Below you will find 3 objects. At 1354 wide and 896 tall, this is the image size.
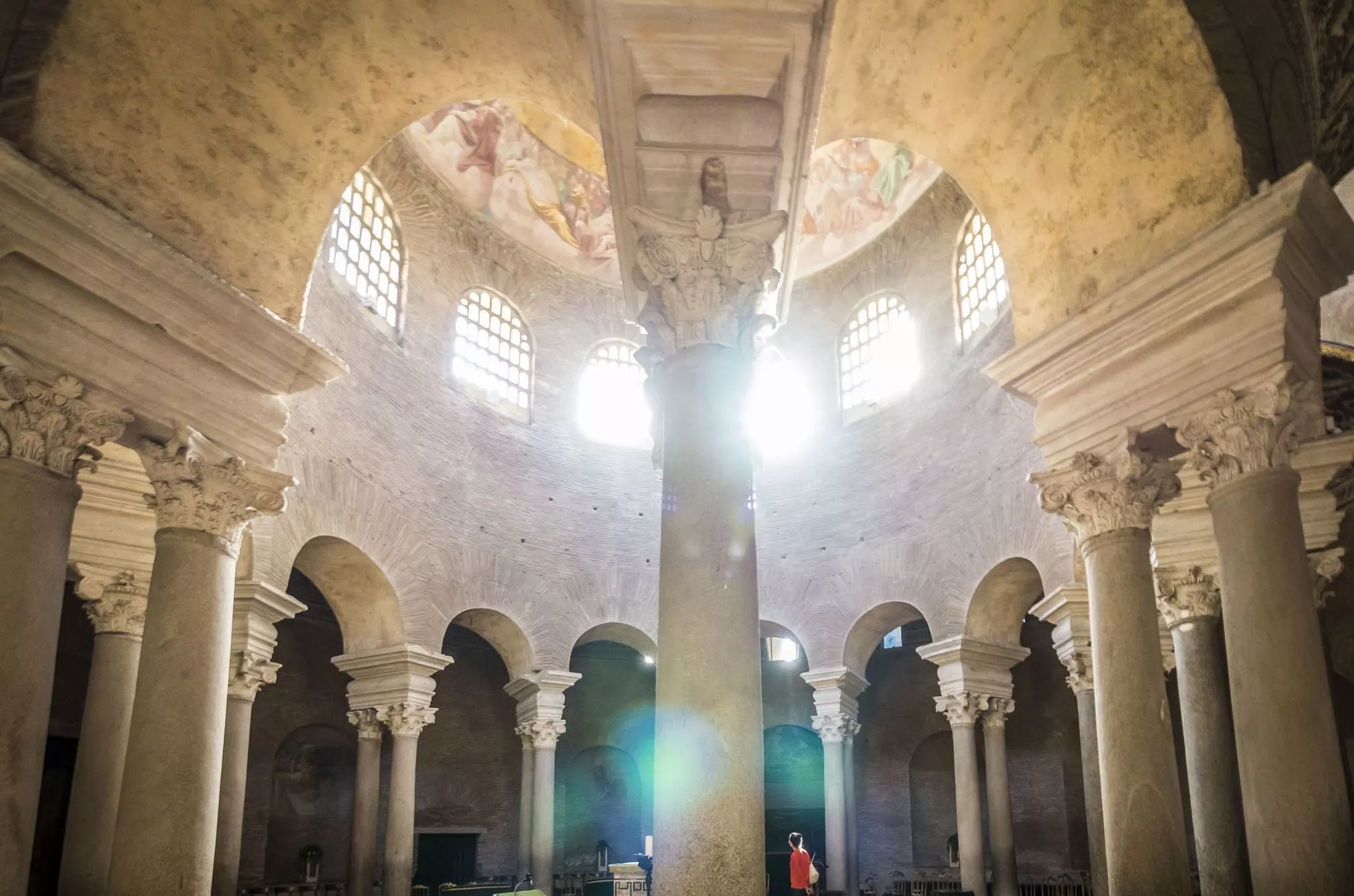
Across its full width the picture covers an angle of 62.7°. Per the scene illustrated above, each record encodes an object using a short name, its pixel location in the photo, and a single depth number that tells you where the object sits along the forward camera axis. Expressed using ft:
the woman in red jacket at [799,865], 45.55
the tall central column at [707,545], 15.74
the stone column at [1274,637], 19.43
